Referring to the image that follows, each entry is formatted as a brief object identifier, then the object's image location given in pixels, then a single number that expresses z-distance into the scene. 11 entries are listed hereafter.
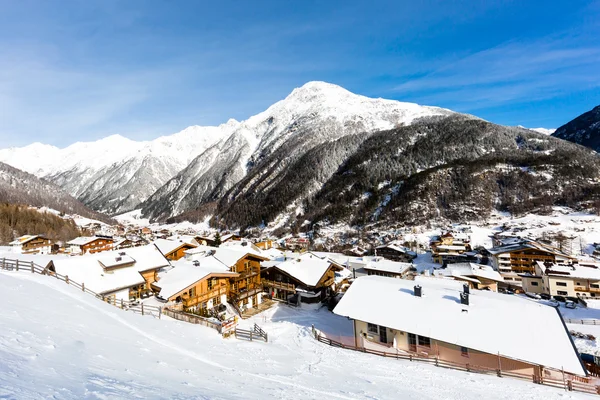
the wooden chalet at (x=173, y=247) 53.84
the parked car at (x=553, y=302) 43.94
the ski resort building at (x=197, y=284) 30.56
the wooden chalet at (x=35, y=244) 71.94
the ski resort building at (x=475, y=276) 51.38
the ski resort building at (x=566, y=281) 49.59
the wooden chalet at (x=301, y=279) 37.84
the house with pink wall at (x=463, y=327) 18.62
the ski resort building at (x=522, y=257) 63.97
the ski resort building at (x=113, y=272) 31.50
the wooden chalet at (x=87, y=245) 76.19
